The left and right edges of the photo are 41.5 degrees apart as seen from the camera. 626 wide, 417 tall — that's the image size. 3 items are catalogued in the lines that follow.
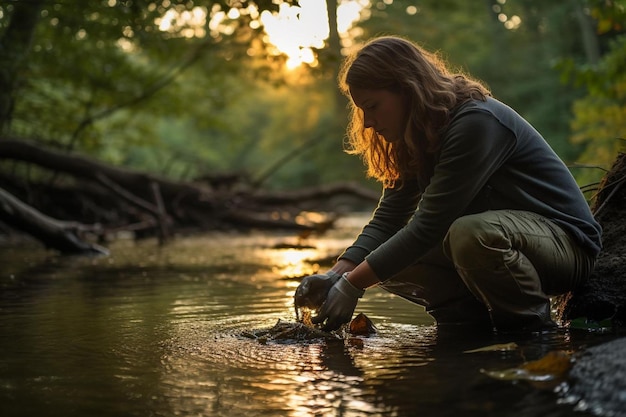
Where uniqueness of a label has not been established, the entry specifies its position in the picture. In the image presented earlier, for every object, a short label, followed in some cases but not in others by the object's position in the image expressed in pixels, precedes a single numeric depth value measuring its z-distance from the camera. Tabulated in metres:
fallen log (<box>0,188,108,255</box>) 7.46
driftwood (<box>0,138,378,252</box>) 10.02
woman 2.91
